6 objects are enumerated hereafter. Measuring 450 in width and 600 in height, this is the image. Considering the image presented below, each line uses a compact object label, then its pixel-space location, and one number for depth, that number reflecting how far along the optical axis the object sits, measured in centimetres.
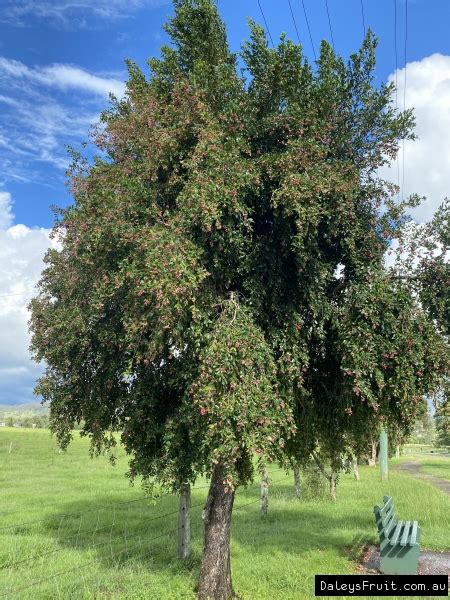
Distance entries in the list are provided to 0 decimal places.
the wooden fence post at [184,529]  1316
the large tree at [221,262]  846
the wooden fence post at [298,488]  2300
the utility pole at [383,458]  3152
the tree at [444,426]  991
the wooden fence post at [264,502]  2023
